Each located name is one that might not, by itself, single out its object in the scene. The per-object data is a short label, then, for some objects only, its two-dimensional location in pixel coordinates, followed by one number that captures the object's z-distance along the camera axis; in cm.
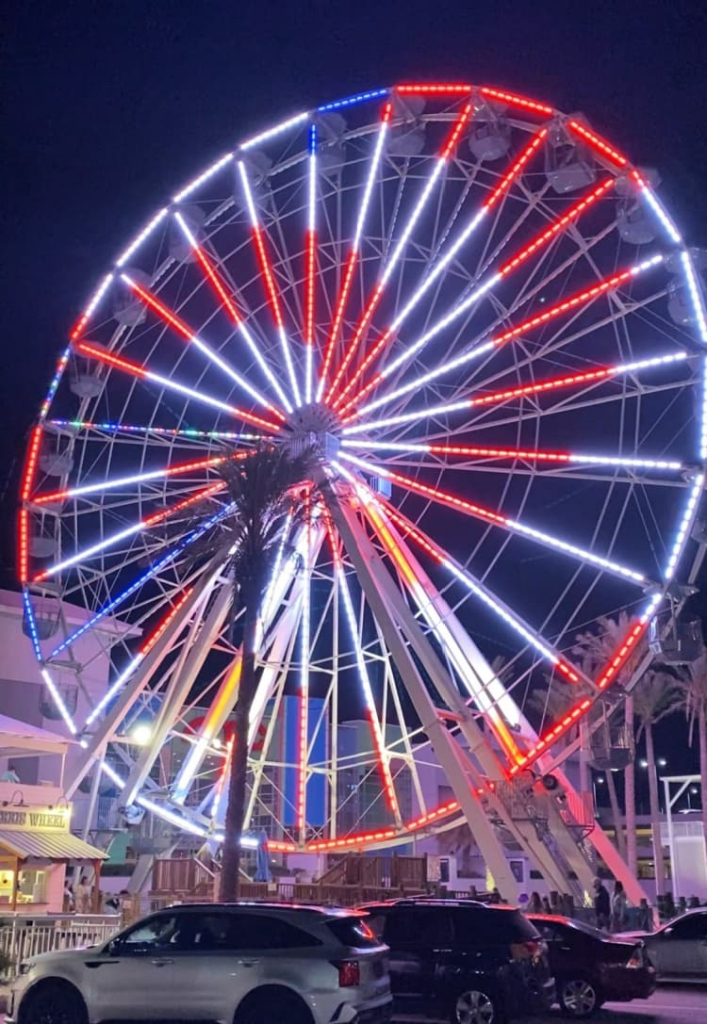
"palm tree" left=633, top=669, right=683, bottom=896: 4925
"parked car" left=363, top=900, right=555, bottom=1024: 1152
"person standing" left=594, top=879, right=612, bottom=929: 2008
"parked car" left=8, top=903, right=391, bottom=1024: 981
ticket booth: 1873
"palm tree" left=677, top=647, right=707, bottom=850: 4616
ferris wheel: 2164
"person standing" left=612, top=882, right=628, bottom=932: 2112
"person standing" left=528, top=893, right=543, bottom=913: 2186
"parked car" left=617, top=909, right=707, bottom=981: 1722
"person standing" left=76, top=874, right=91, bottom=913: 2203
